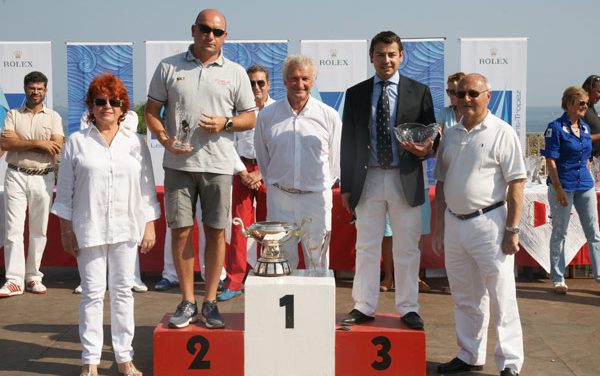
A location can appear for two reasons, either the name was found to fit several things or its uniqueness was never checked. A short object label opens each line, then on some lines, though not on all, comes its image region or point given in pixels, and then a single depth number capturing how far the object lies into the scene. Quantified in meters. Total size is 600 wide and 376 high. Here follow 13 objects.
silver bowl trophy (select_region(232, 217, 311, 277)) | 3.88
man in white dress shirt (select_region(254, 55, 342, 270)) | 4.52
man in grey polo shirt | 4.04
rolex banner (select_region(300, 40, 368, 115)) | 9.24
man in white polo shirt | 3.87
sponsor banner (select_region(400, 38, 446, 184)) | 9.36
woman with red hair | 3.87
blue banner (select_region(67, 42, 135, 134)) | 9.30
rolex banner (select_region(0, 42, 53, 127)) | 9.16
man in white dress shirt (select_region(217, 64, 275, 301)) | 5.88
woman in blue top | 6.00
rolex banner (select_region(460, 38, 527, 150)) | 9.22
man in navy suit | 4.11
